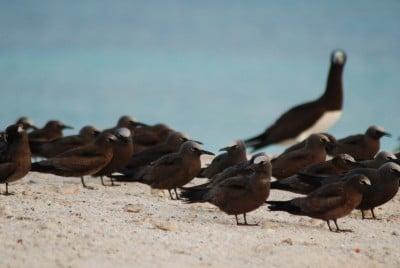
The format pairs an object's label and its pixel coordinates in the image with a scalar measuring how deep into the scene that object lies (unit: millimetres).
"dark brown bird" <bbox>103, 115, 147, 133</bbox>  18922
